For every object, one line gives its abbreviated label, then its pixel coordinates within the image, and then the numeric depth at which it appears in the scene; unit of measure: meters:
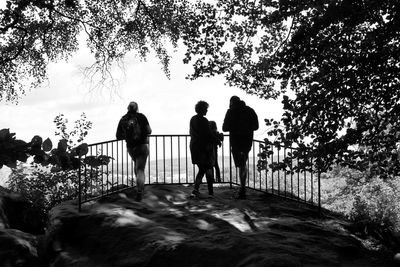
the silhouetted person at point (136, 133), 8.95
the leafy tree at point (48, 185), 13.79
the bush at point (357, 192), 21.70
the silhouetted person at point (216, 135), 9.71
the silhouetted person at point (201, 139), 9.30
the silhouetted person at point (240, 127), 9.31
